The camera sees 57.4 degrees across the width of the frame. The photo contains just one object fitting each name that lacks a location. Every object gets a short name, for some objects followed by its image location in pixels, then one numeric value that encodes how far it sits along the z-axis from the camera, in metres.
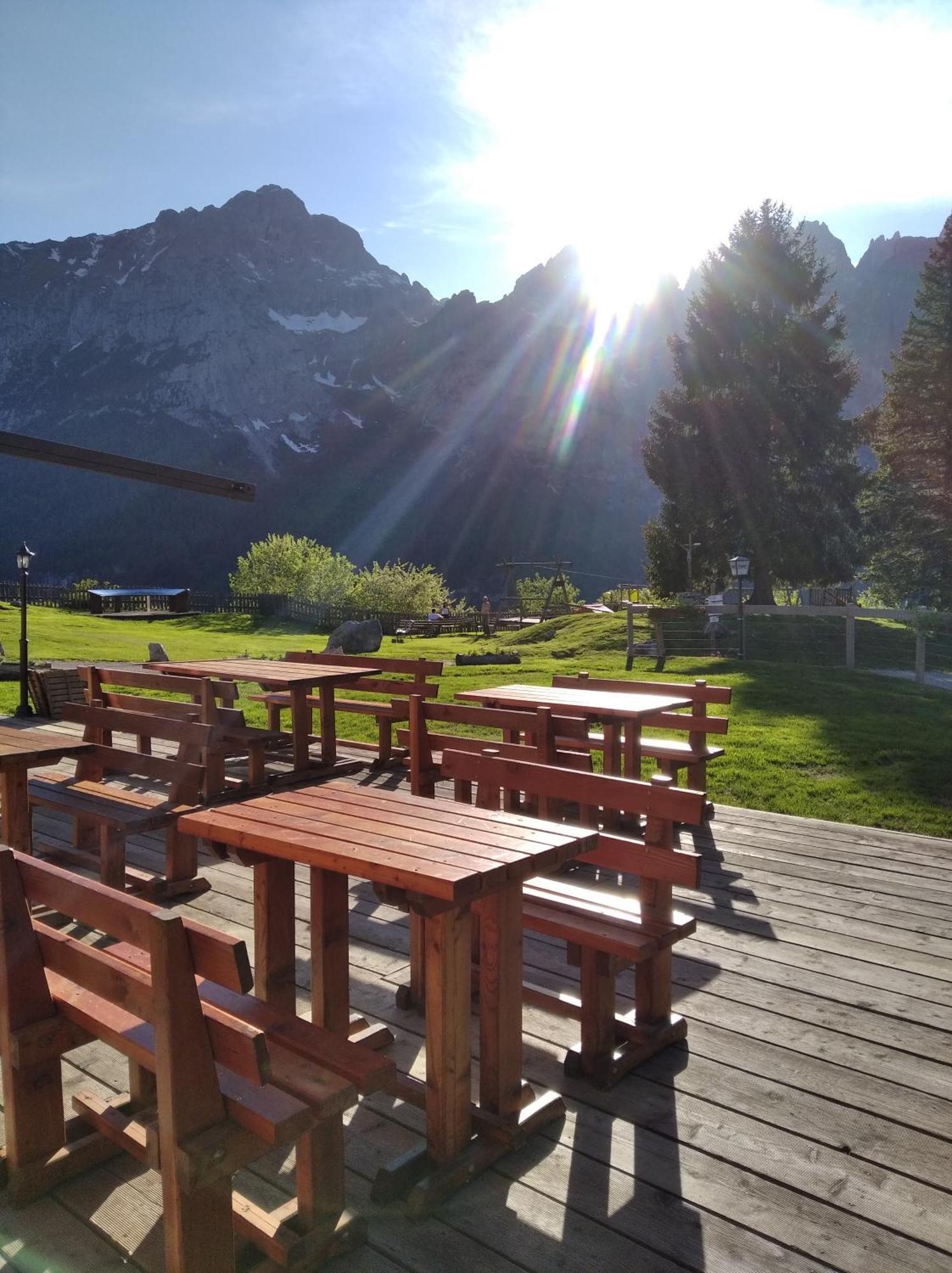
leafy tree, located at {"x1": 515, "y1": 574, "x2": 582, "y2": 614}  47.66
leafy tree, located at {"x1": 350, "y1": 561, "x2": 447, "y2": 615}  44.03
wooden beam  6.71
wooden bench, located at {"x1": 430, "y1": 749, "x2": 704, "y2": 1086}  2.94
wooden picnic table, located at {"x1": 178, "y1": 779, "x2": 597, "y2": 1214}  2.40
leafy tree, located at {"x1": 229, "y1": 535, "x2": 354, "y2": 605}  48.56
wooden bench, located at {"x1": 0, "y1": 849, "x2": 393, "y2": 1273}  1.79
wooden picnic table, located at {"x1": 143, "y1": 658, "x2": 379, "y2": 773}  6.81
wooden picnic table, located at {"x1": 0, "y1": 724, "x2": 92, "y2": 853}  4.37
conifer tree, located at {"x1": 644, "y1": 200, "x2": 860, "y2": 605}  32.03
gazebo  51.41
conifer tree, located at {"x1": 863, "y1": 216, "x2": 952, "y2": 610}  32.22
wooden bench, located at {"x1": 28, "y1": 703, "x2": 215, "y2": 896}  4.80
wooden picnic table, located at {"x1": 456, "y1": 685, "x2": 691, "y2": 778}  5.13
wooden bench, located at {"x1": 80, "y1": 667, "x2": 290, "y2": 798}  6.07
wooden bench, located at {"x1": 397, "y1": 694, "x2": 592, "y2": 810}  4.80
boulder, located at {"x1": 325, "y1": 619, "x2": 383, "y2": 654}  21.86
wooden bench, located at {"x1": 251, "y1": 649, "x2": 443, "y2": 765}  6.84
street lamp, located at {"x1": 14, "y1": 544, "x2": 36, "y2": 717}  11.16
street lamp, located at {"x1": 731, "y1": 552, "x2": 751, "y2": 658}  19.70
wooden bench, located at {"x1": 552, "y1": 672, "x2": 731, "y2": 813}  5.78
